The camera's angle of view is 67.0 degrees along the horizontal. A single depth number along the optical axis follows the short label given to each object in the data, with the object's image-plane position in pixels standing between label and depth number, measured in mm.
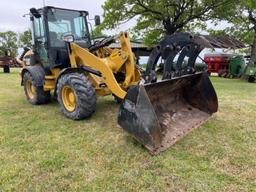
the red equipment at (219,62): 13375
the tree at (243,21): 10972
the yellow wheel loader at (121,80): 2591
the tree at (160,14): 11003
